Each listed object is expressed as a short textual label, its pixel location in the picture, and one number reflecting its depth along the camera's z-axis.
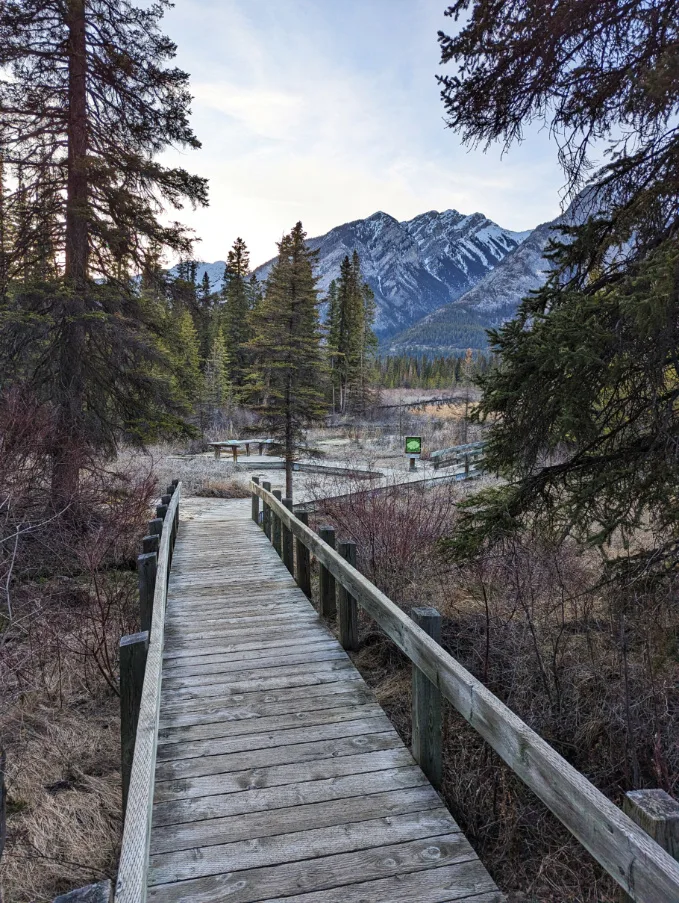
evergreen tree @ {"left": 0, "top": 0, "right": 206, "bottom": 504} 10.16
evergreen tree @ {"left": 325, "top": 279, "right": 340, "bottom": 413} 52.41
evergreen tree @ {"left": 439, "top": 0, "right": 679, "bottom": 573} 4.06
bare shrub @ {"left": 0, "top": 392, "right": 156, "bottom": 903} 3.50
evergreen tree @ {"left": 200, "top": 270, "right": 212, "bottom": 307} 56.81
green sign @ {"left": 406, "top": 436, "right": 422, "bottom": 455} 22.87
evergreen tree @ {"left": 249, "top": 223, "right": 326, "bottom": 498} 21.23
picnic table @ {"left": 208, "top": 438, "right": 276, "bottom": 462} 27.10
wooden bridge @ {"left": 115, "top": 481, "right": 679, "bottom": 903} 2.11
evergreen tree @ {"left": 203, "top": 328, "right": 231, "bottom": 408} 44.59
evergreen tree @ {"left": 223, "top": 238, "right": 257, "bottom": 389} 48.94
